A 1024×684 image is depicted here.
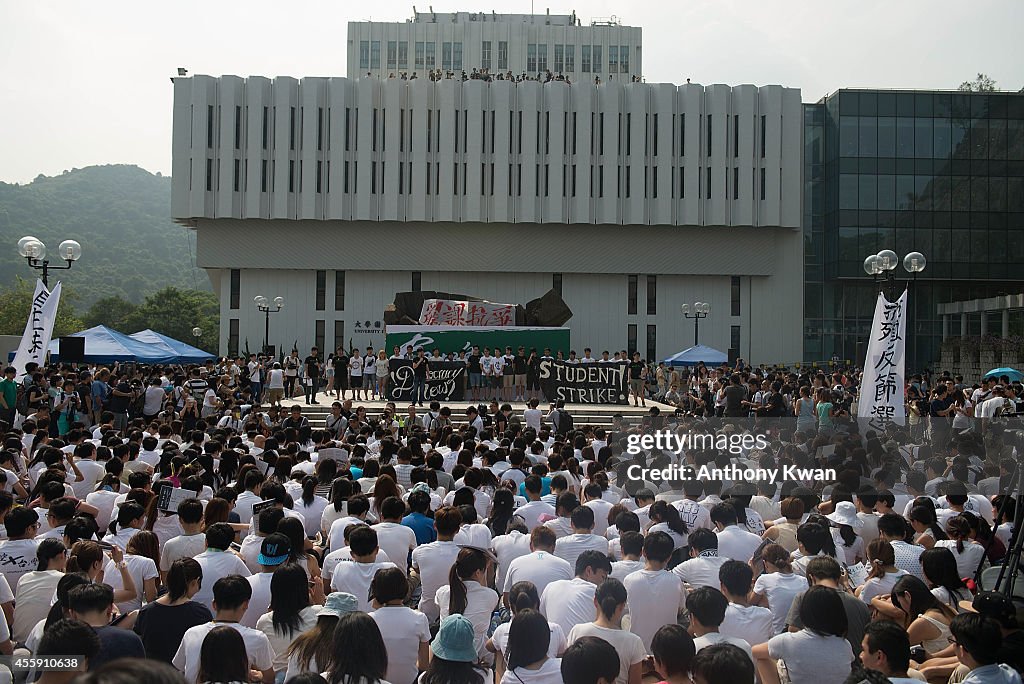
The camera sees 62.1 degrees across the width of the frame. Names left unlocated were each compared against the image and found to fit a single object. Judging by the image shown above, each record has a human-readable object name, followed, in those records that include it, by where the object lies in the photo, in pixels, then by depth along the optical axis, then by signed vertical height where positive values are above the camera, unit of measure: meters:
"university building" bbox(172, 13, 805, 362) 42.34 +8.21
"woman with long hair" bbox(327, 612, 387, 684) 3.84 -1.31
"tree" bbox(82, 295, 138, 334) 78.69 +4.62
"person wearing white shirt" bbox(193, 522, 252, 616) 5.72 -1.35
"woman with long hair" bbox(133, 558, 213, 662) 4.72 -1.42
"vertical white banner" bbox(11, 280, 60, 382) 14.86 +0.54
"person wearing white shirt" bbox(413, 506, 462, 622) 6.39 -1.46
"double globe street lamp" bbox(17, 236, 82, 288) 17.31 +2.33
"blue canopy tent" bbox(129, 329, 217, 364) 23.91 +0.41
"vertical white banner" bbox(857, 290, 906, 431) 12.62 -0.02
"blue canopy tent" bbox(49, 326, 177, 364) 21.64 +0.31
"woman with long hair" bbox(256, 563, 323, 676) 4.83 -1.41
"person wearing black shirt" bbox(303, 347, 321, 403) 24.83 -0.30
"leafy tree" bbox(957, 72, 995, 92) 54.31 +18.52
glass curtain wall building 43.75 +9.78
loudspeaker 18.81 +0.27
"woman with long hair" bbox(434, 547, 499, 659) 5.64 -1.51
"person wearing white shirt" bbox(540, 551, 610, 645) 5.32 -1.45
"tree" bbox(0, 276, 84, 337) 64.19 +3.62
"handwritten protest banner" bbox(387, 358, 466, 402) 24.12 -0.45
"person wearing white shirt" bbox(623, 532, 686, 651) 5.57 -1.50
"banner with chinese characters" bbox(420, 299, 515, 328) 30.16 +1.84
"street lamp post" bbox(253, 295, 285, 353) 33.09 +2.38
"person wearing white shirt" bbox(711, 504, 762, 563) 6.45 -1.33
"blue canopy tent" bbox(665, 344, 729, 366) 29.09 +0.38
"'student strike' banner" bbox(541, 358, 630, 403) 24.25 -0.45
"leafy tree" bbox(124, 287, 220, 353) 72.94 +3.93
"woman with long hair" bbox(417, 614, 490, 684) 4.19 -1.41
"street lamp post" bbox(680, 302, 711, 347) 35.21 +2.53
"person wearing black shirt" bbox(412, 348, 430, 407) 23.33 -0.28
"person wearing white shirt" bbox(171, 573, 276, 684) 4.47 -1.37
